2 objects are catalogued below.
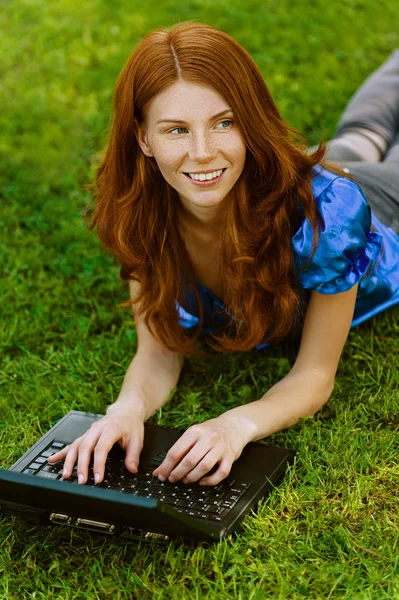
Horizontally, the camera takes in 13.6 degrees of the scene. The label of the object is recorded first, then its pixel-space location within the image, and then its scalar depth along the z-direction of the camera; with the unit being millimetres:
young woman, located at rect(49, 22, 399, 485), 2242
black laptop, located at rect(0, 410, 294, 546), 2068
